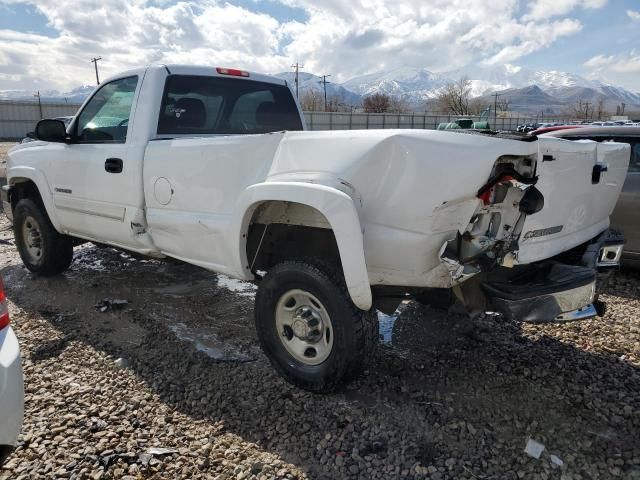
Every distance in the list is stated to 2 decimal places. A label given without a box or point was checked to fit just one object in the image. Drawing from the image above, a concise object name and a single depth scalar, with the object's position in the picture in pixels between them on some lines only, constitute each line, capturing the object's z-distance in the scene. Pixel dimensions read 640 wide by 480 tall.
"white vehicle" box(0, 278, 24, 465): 1.97
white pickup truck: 2.54
